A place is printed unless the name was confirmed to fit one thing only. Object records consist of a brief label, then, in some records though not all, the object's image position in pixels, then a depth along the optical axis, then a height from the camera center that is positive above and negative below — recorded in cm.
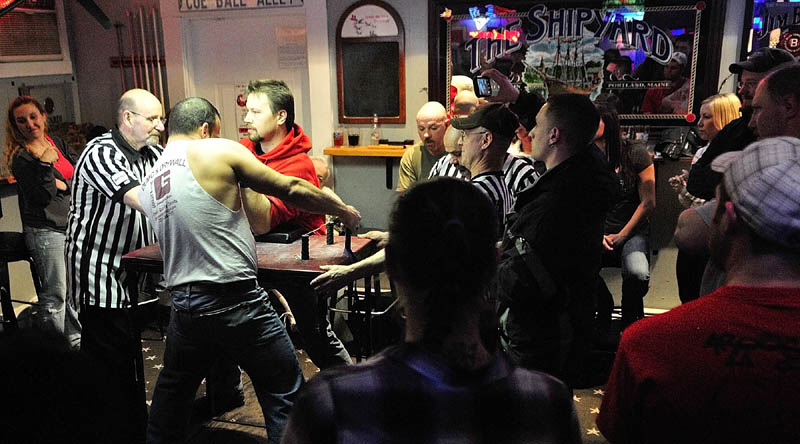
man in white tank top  246 -69
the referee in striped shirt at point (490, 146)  288 -27
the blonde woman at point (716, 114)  434 -22
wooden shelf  568 -56
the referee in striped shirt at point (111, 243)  335 -79
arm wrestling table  271 -75
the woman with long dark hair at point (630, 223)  427 -95
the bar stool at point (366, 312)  317 -132
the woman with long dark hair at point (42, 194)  427 -66
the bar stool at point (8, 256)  435 -109
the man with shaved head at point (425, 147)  453 -43
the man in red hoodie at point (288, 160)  319 -35
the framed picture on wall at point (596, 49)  516 +29
